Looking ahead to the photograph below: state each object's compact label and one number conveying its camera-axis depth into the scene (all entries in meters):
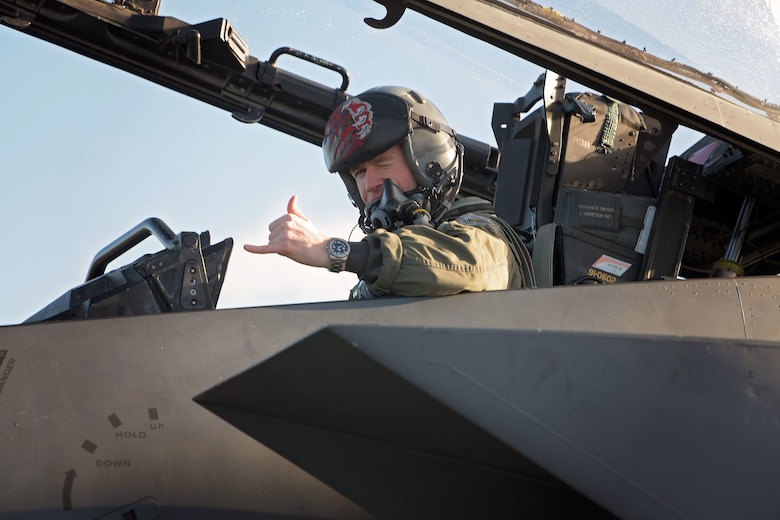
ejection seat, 6.80
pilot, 6.12
